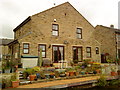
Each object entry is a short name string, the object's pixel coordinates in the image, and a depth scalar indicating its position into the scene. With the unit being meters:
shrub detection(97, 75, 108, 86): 9.75
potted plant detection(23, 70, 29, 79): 9.94
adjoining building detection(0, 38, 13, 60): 26.15
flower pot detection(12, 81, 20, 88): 7.77
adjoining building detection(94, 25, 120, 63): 24.14
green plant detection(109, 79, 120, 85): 10.70
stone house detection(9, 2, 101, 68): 14.81
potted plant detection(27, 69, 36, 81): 9.11
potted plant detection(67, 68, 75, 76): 11.14
